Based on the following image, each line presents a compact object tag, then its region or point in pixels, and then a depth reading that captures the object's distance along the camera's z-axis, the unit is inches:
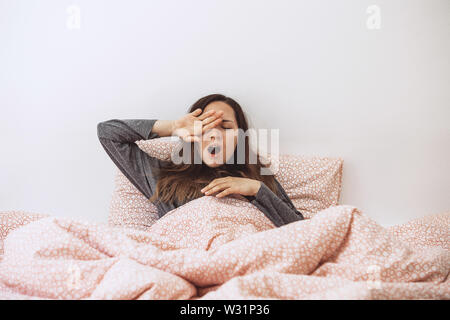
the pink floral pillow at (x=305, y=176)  58.2
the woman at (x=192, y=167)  50.4
